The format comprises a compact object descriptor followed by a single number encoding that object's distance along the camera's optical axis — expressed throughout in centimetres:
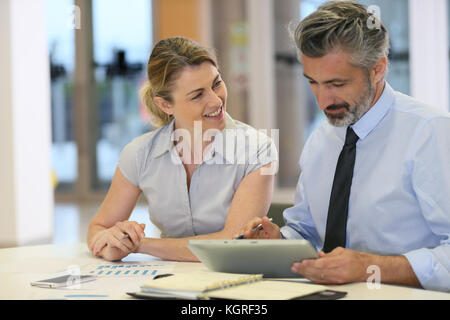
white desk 308
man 326
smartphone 320
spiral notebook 301
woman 361
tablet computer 308
